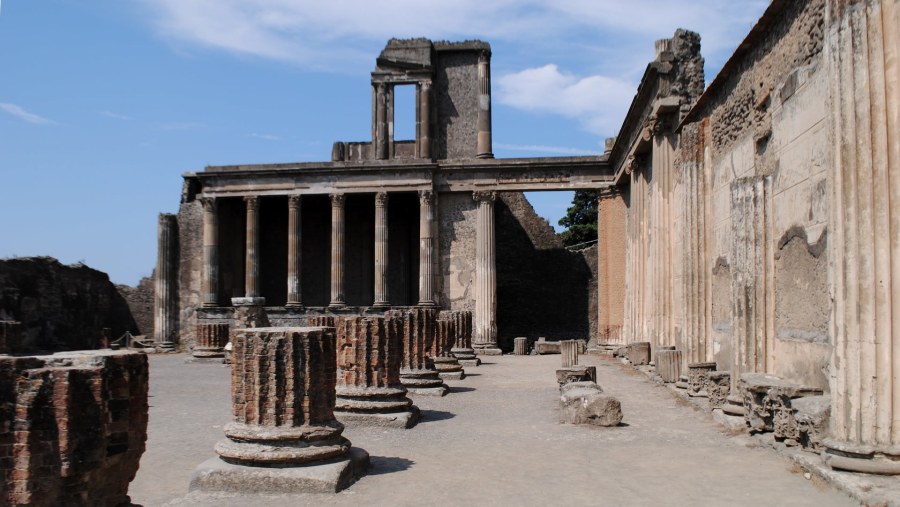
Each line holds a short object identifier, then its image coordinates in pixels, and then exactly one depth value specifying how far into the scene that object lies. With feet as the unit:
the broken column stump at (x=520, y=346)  86.43
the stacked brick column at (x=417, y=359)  43.19
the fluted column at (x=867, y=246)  20.24
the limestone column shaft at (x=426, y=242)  88.12
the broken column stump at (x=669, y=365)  45.68
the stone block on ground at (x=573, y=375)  42.52
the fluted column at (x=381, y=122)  98.02
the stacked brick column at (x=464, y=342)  67.99
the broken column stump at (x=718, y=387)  34.35
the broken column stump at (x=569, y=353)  54.52
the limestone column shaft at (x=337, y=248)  90.17
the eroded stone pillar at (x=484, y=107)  94.89
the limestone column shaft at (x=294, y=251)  90.68
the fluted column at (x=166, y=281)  94.53
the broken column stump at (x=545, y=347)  84.02
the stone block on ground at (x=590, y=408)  31.91
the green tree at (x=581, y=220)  161.17
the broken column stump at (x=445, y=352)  52.60
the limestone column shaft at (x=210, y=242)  91.86
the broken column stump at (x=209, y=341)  71.77
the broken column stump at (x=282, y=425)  21.33
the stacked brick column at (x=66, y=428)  13.21
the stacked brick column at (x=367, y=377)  32.27
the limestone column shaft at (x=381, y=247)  88.94
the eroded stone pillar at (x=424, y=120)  95.50
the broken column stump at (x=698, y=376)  38.37
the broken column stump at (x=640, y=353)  58.49
